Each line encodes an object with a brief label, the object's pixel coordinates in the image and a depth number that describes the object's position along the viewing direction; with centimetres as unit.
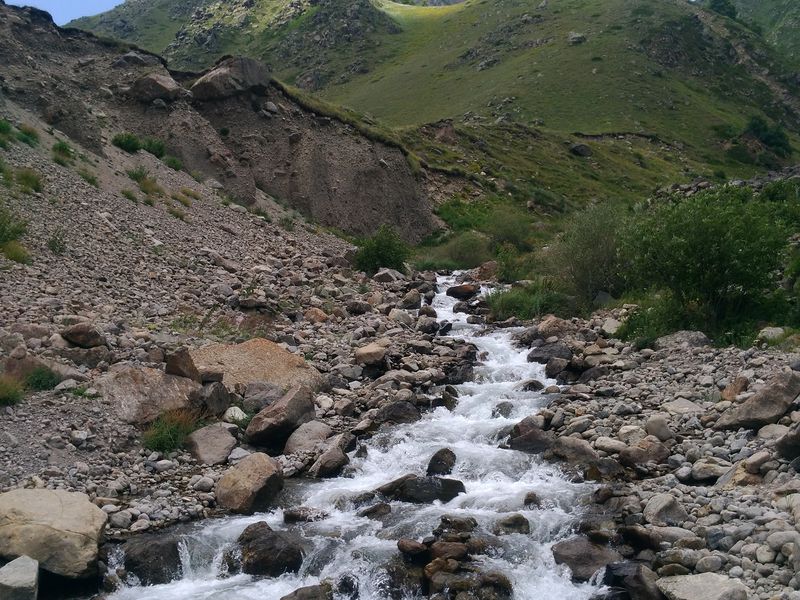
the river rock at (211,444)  1318
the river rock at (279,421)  1404
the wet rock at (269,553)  1026
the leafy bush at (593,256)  2484
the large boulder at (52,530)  939
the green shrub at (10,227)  1833
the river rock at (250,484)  1187
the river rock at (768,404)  1234
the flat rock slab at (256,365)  1614
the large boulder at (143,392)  1345
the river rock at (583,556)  982
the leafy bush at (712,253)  1770
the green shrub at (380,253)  3016
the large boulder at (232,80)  3684
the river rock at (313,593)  948
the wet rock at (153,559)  1008
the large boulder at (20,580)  869
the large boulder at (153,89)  3472
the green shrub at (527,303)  2495
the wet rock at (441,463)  1331
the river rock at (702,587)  838
